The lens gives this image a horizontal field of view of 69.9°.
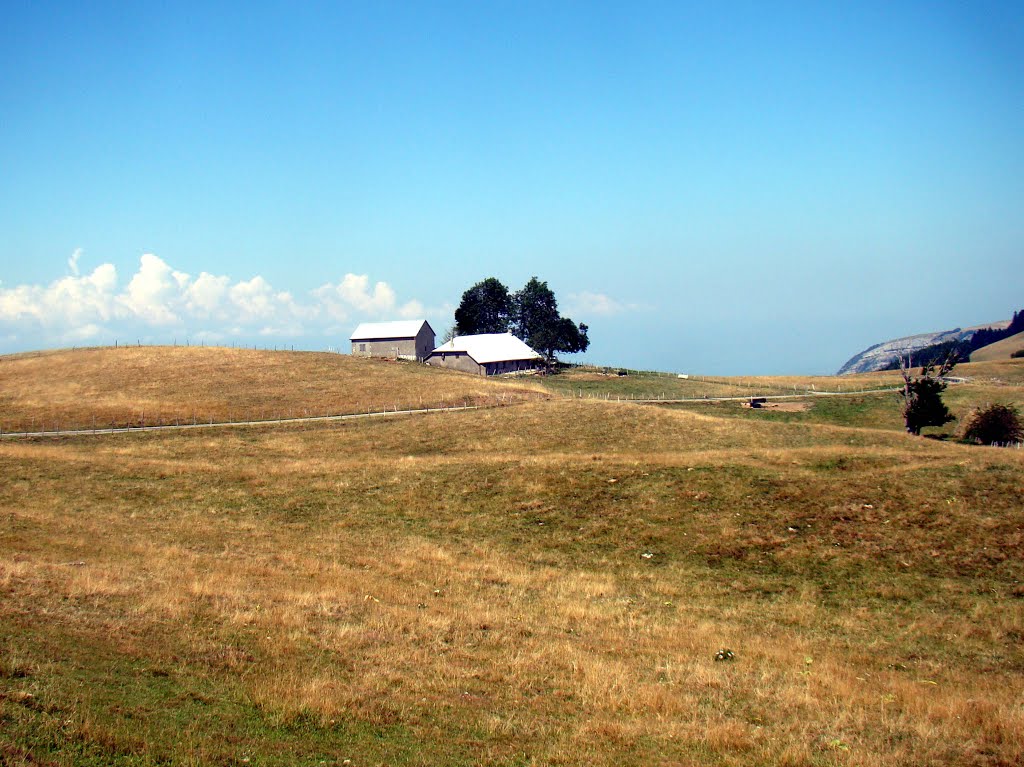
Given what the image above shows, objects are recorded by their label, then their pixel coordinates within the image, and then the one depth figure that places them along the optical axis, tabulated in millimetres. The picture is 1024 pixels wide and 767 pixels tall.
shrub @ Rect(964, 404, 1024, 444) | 55375
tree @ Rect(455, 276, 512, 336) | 156375
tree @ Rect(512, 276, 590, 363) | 140125
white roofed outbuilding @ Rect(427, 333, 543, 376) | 121750
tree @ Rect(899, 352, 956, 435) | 60781
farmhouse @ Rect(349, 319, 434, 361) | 124938
